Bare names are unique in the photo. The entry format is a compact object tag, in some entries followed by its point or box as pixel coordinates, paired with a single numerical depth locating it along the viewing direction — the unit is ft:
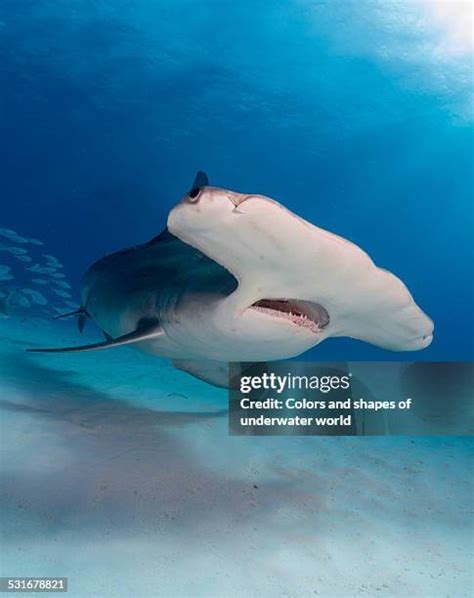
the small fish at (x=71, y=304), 69.10
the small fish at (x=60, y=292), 60.97
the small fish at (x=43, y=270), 57.32
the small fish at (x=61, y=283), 61.74
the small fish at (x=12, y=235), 53.85
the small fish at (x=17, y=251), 54.13
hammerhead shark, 7.14
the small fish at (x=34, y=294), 51.55
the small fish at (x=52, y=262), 65.04
